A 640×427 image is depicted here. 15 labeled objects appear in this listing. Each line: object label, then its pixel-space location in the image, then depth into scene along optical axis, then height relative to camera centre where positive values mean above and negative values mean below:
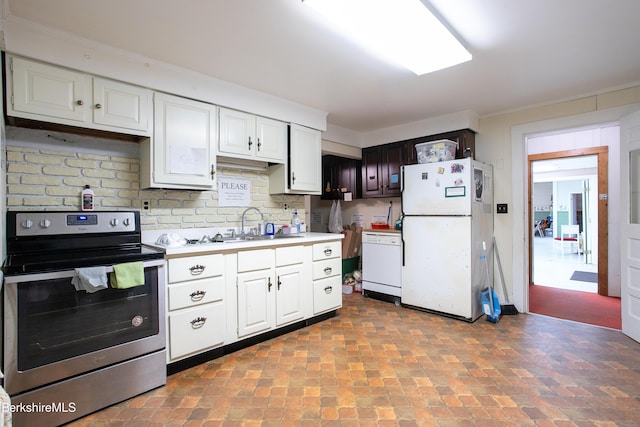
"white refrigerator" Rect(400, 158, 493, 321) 3.27 -0.24
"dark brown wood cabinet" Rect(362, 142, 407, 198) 4.33 +0.66
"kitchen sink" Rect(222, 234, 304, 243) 3.01 -0.23
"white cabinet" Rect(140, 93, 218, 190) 2.47 +0.58
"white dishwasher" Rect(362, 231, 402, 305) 3.89 -0.67
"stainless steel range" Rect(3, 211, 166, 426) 1.62 -0.58
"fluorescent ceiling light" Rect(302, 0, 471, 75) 1.76 +1.19
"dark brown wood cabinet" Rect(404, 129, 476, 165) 3.70 +0.91
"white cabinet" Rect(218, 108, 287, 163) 2.87 +0.77
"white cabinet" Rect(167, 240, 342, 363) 2.26 -0.67
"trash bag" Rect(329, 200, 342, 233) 5.14 -0.06
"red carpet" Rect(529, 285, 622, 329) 3.32 -1.14
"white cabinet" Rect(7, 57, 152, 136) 1.93 +0.81
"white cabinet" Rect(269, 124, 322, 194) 3.37 +0.53
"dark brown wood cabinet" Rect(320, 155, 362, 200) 4.93 +0.61
